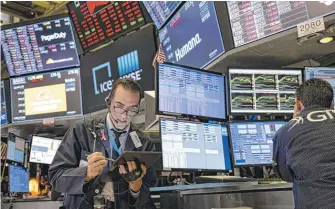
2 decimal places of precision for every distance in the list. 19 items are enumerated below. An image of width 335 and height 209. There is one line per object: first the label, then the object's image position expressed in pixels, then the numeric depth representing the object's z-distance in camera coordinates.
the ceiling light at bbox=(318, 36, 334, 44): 2.93
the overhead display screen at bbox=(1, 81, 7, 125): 5.71
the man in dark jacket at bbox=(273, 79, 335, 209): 1.74
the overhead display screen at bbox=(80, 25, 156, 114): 4.55
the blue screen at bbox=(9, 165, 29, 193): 4.47
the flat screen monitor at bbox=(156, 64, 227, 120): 2.62
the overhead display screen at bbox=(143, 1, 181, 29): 4.00
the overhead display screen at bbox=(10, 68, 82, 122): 5.36
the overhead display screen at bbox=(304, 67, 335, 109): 3.03
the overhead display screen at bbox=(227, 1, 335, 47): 2.74
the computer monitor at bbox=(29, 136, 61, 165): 5.13
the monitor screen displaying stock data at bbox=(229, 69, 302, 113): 2.96
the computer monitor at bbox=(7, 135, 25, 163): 4.43
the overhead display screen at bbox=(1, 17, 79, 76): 5.43
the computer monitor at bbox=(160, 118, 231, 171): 2.44
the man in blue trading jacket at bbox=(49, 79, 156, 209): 1.95
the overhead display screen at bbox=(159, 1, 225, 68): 3.34
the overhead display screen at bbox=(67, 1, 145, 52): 4.84
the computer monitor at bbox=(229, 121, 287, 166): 2.77
